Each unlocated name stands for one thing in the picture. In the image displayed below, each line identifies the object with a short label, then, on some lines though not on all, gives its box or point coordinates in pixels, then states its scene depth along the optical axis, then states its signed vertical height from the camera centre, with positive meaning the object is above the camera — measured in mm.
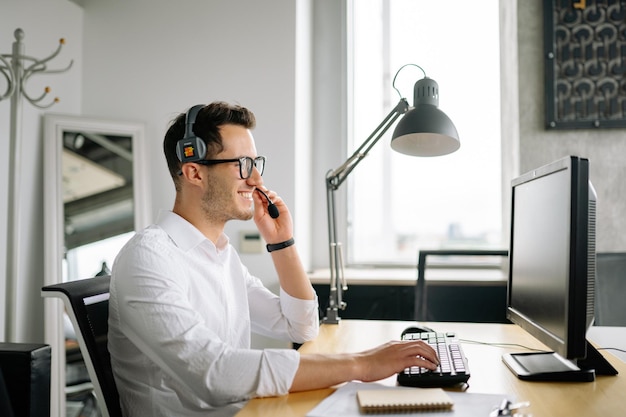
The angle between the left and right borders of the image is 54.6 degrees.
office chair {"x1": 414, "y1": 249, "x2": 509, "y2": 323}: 2230 -227
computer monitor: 1021 -98
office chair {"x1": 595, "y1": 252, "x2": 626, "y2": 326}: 2225 -265
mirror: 2617 +54
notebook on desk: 963 -310
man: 1089 -190
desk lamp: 1688 +246
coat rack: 2367 +284
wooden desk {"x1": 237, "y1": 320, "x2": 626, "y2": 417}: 1019 -324
